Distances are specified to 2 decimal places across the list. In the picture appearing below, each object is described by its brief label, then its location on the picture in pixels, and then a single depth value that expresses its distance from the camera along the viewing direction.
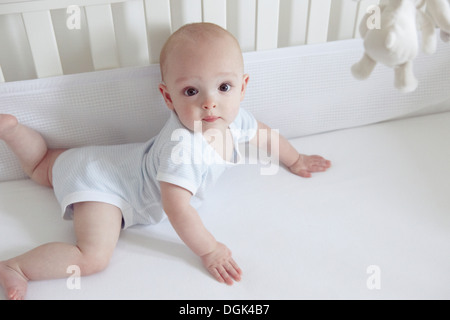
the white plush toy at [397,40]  0.63
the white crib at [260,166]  0.93
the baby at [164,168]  0.91
